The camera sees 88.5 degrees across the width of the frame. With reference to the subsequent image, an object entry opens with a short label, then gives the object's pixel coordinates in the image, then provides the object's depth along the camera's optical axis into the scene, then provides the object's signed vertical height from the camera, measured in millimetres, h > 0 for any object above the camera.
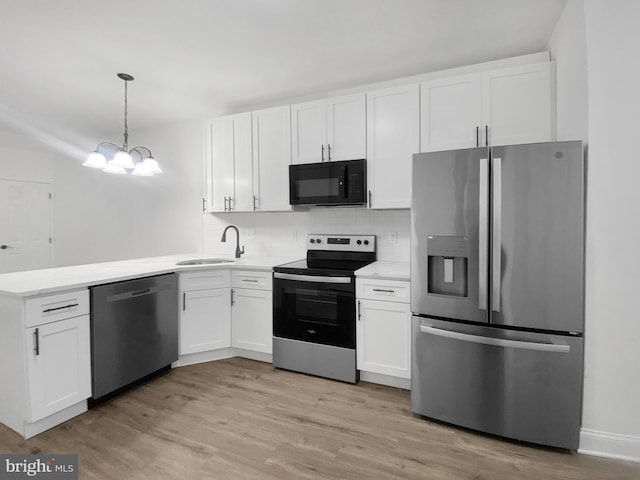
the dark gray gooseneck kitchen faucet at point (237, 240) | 3475 -73
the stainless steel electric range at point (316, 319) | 2596 -708
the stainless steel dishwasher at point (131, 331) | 2229 -734
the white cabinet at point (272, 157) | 3143 +739
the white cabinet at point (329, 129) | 2844 +932
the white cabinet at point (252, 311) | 2932 -707
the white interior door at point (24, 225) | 4672 +118
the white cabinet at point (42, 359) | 1883 -757
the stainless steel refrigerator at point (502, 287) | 1775 -317
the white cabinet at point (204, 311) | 2889 -704
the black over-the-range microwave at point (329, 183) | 2797 +442
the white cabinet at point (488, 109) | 2314 +922
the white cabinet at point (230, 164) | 3322 +716
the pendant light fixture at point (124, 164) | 2576 +560
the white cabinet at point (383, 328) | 2426 -719
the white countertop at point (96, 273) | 1954 -300
